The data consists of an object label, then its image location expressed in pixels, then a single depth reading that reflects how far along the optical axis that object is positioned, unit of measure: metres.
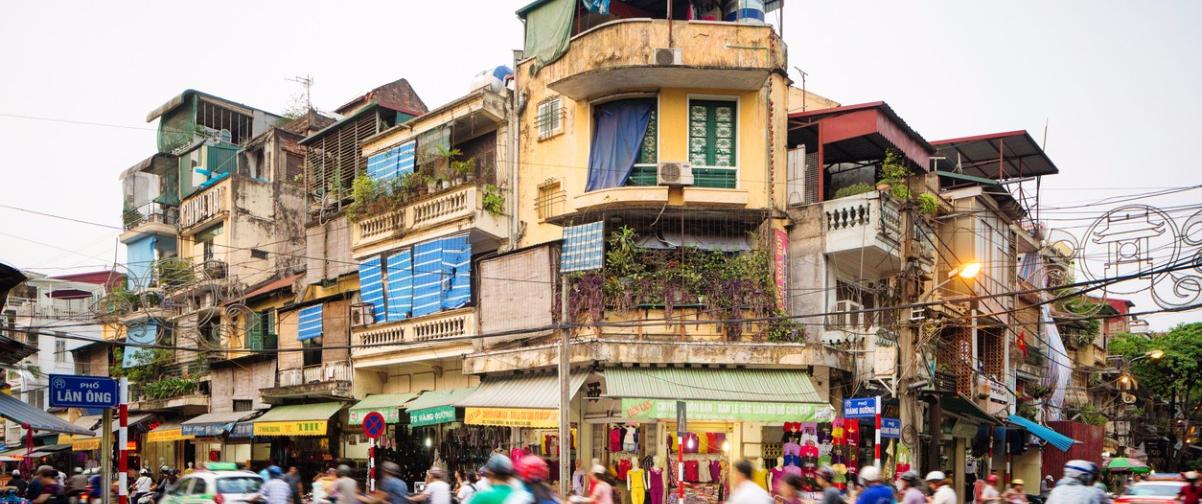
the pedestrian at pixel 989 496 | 15.55
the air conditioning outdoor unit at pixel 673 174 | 23.17
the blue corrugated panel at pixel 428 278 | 26.66
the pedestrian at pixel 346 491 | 14.05
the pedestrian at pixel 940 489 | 14.80
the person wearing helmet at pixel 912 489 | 14.17
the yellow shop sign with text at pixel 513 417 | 22.12
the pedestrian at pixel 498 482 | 9.12
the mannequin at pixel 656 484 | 22.78
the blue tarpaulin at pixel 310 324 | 30.28
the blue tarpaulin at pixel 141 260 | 40.53
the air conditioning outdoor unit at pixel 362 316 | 29.33
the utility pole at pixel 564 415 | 20.78
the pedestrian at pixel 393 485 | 14.00
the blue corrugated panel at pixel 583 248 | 23.61
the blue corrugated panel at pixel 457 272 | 26.20
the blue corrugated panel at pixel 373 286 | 28.84
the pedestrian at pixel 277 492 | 16.99
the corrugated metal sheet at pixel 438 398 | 25.72
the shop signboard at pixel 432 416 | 25.03
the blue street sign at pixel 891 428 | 23.39
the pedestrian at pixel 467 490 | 17.20
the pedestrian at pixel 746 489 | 10.19
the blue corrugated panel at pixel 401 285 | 27.59
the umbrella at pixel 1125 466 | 34.50
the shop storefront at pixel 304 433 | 29.27
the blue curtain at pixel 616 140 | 23.98
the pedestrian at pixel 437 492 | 14.72
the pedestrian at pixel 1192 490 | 17.03
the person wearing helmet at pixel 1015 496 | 15.70
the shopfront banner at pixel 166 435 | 35.47
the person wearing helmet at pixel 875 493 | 12.91
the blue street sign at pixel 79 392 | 17.36
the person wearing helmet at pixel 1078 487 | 13.32
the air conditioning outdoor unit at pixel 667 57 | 22.88
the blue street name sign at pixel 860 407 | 20.33
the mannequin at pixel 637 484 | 22.53
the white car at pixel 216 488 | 19.38
